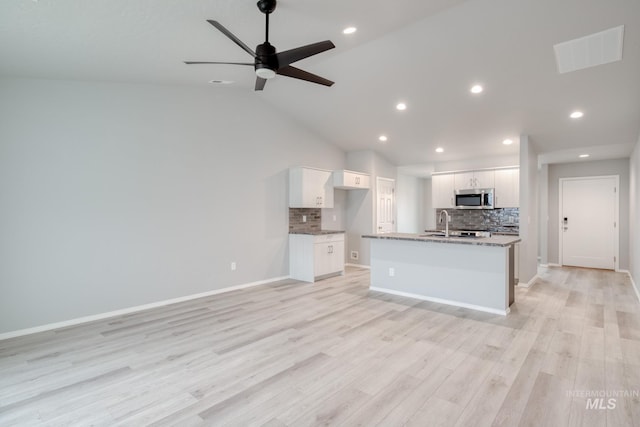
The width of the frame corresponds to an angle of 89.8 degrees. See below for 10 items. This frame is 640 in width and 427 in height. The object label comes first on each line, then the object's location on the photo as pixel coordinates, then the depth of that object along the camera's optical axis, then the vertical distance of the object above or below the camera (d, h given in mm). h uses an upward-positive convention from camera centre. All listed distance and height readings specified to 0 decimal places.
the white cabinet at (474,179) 6703 +763
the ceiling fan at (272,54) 2500 +1262
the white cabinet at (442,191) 7258 +560
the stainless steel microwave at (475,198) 6637 +351
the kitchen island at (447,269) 4034 -751
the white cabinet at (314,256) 5820 -763
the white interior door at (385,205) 7398 +236
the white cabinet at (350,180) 6551 +737
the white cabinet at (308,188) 6004 +525
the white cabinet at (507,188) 6402 +545
